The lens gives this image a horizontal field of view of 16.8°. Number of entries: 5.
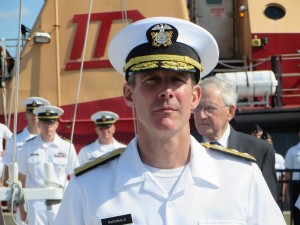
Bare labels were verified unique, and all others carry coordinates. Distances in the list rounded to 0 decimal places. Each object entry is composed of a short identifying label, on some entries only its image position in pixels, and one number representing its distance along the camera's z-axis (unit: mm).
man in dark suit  5503
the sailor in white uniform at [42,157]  9544
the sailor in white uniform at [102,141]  11494
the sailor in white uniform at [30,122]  11682
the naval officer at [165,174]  3014
